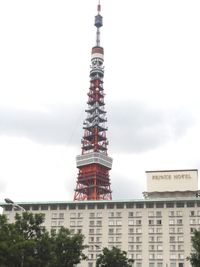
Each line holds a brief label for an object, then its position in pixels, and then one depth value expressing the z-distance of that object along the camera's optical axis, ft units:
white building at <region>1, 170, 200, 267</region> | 412.57
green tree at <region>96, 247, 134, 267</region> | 236.63
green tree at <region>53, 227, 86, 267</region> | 200.64
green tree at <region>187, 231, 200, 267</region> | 185.45
